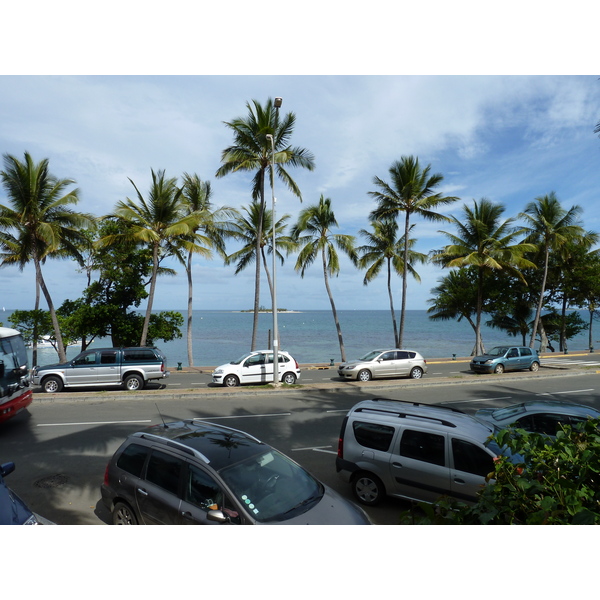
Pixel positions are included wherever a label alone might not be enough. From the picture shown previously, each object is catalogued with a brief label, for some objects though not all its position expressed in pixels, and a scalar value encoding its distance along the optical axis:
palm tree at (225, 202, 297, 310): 29.39
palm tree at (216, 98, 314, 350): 22.27
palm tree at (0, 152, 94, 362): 21.72
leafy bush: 2.49
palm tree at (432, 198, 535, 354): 31.36
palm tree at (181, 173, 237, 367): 25.41
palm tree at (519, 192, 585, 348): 32.06
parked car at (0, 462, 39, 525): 4.12
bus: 9.78
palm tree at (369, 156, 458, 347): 26.75
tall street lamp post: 15.53
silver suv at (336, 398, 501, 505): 5.98
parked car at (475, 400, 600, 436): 7.57
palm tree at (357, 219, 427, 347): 33.09
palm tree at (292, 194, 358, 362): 30.09
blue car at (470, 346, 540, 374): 22.14
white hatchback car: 17.80
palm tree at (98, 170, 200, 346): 23.67
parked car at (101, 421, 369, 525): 4.56
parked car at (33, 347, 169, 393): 16.05
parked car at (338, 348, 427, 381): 19.08
